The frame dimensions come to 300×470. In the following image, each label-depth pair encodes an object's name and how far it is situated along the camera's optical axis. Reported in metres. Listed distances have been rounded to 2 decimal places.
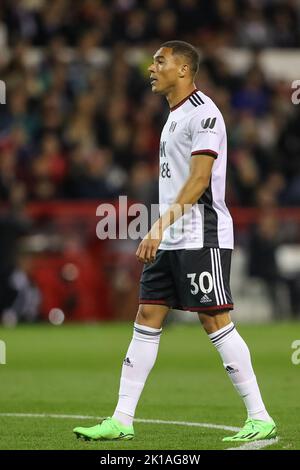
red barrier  35.44
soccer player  14.25
